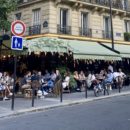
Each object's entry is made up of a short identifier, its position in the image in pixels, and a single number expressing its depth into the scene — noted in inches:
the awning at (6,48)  727.1
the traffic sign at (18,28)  486.3
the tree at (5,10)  593.9
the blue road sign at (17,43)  484.4
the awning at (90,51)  767.1
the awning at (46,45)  706.8
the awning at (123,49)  934.2
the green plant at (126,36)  1102.7
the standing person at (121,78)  804.0
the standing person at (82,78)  778.1
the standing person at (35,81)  622.5
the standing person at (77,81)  775.7
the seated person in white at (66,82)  719.0
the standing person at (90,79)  765.3
